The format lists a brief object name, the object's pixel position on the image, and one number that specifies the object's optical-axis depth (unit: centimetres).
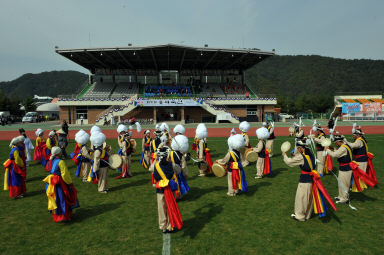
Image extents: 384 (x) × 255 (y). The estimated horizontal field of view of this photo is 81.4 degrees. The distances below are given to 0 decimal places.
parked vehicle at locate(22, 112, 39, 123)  4475
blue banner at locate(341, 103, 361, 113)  3995
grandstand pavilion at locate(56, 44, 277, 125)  3819
